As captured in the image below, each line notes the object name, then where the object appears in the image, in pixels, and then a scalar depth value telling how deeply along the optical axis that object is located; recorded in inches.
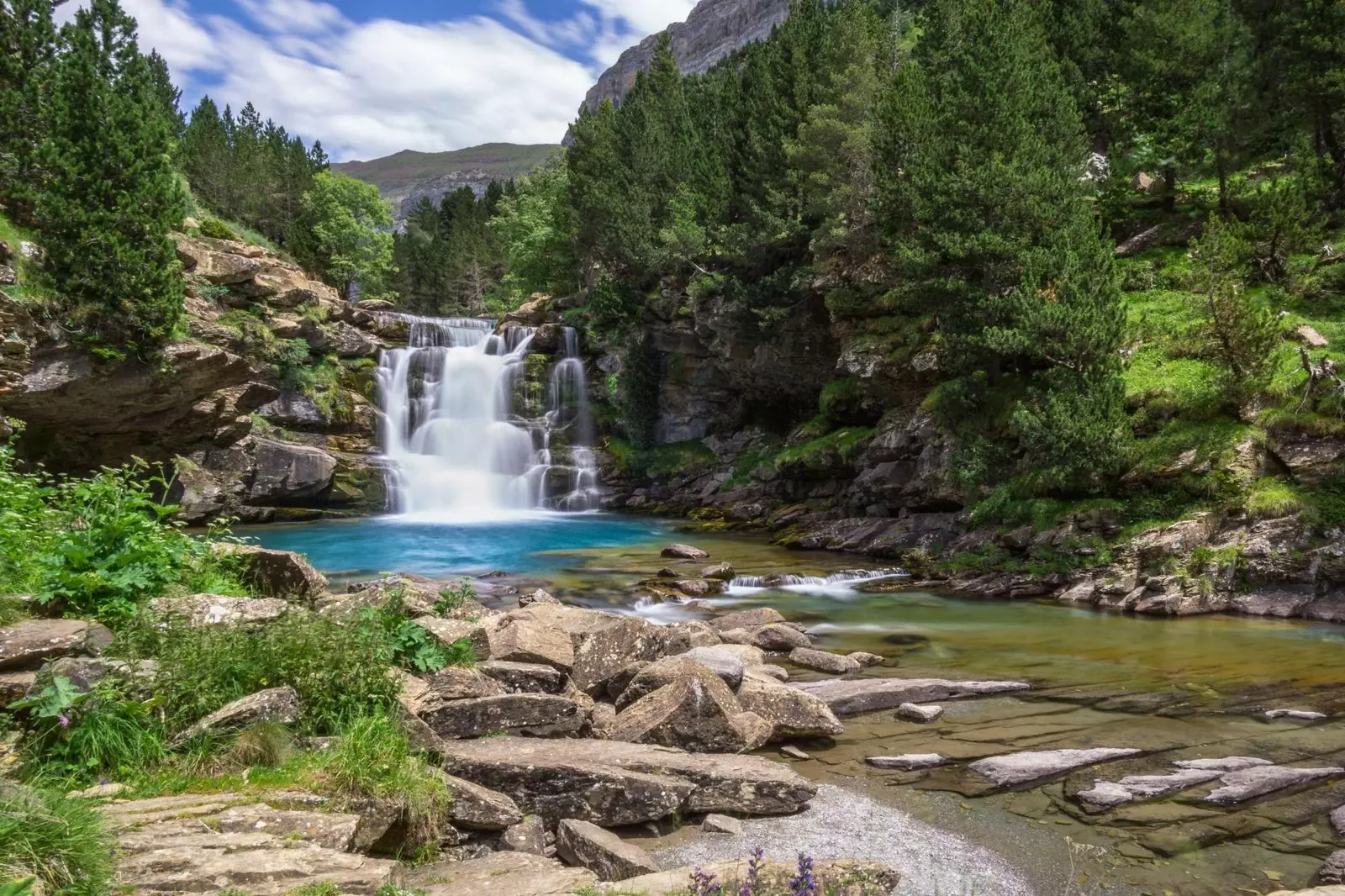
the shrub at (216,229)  1525.1
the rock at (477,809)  241.8
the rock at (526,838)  243.9
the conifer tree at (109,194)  862.5
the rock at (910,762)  335.3
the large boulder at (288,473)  1330.0
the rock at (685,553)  972.3
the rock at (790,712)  363.6
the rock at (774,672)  446.8
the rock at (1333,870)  234.7
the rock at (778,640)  551.2
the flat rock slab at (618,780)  267.6
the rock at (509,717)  295.6
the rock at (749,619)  599.5
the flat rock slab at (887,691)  412.8
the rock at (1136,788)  292.4
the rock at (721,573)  843.4
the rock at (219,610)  276.8
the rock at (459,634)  337.1
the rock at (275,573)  376.2
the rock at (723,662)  375.6
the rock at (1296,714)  380.8
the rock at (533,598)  662.5
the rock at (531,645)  346.3
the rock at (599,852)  229.9
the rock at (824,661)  494.6
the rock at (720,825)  271.0
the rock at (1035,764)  317.7
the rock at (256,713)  232.2
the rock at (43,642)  220.8
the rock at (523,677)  328.8
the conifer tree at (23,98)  858.8
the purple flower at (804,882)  156.9
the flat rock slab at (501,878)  199.6
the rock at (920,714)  393.7
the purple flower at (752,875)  164.0
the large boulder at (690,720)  327.3
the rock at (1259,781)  292.5
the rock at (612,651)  381.1
